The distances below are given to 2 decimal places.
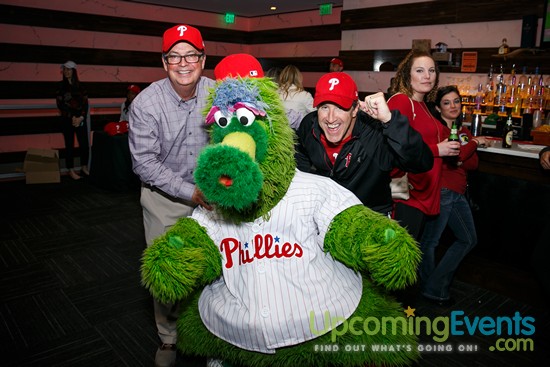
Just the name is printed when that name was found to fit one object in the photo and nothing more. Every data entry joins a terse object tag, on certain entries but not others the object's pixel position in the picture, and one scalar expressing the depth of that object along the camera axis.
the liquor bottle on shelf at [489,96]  4.32
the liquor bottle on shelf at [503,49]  4.12
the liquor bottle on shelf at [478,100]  4.40
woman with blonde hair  4.18
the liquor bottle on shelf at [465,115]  4.51
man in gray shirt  1.98
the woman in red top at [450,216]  2.76
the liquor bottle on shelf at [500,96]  4.11
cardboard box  5.86
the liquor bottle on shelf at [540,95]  3.94
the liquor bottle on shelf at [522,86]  4.06
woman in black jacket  5.89
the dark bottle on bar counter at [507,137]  3.02
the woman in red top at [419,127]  2.42
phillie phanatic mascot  1.30
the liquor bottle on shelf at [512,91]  4.11
